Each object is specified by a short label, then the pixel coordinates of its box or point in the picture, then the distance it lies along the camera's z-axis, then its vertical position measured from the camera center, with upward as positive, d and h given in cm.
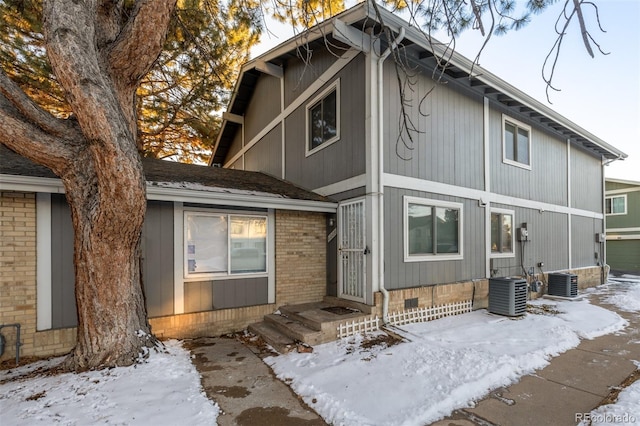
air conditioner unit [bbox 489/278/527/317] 676 -173
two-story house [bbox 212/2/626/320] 595 +135
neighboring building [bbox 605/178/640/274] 1686 -45
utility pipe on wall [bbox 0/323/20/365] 436 -168
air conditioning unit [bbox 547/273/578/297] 882 -192
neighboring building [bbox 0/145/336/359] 450 -58
